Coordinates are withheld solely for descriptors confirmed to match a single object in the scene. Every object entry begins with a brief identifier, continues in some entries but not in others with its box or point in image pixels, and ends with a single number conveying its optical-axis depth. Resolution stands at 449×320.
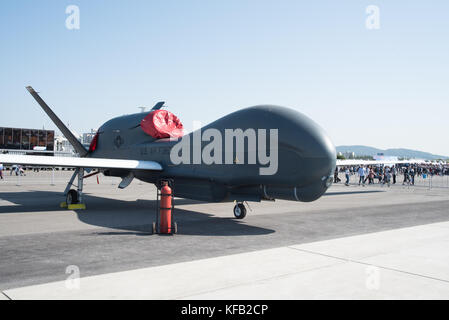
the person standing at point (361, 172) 32.41
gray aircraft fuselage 9.95
